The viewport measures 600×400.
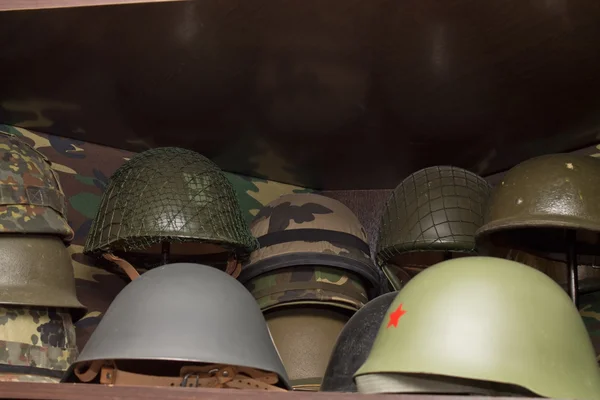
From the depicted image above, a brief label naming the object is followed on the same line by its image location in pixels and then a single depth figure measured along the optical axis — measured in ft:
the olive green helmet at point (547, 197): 4.92
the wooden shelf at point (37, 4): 4.76
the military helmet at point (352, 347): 4.93
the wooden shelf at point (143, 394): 3.49
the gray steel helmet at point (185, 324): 4.25
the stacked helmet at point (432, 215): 5.75
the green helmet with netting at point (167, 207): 5.57
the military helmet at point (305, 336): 5.93
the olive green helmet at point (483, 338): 3.67
